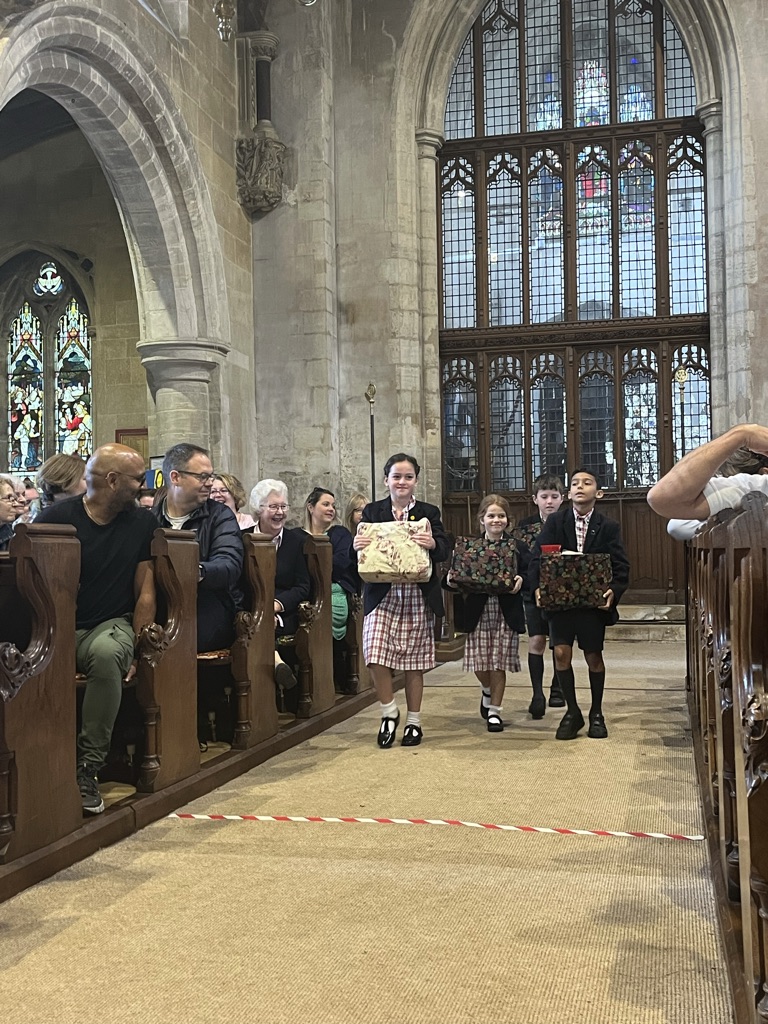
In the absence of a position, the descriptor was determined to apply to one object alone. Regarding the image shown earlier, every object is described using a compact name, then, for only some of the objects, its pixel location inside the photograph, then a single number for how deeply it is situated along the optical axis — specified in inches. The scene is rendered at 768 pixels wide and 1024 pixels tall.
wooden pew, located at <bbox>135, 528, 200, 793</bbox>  166.7
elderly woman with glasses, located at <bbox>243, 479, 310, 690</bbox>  235.6
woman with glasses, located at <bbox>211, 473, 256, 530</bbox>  252.2
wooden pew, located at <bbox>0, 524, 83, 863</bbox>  131.6
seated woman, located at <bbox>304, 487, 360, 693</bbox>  266.7
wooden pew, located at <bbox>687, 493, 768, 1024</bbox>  70.4
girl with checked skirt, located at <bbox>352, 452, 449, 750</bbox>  221.1
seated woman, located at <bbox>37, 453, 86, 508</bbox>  239.3
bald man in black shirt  158.9
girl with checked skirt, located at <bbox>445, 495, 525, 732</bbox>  234.5
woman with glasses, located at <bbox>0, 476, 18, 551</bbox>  236.1
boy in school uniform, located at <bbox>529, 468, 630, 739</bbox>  225.3
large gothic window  516.7
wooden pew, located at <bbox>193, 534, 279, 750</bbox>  201.2
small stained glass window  548.7
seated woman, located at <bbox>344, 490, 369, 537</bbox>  322.0
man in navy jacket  199.5
